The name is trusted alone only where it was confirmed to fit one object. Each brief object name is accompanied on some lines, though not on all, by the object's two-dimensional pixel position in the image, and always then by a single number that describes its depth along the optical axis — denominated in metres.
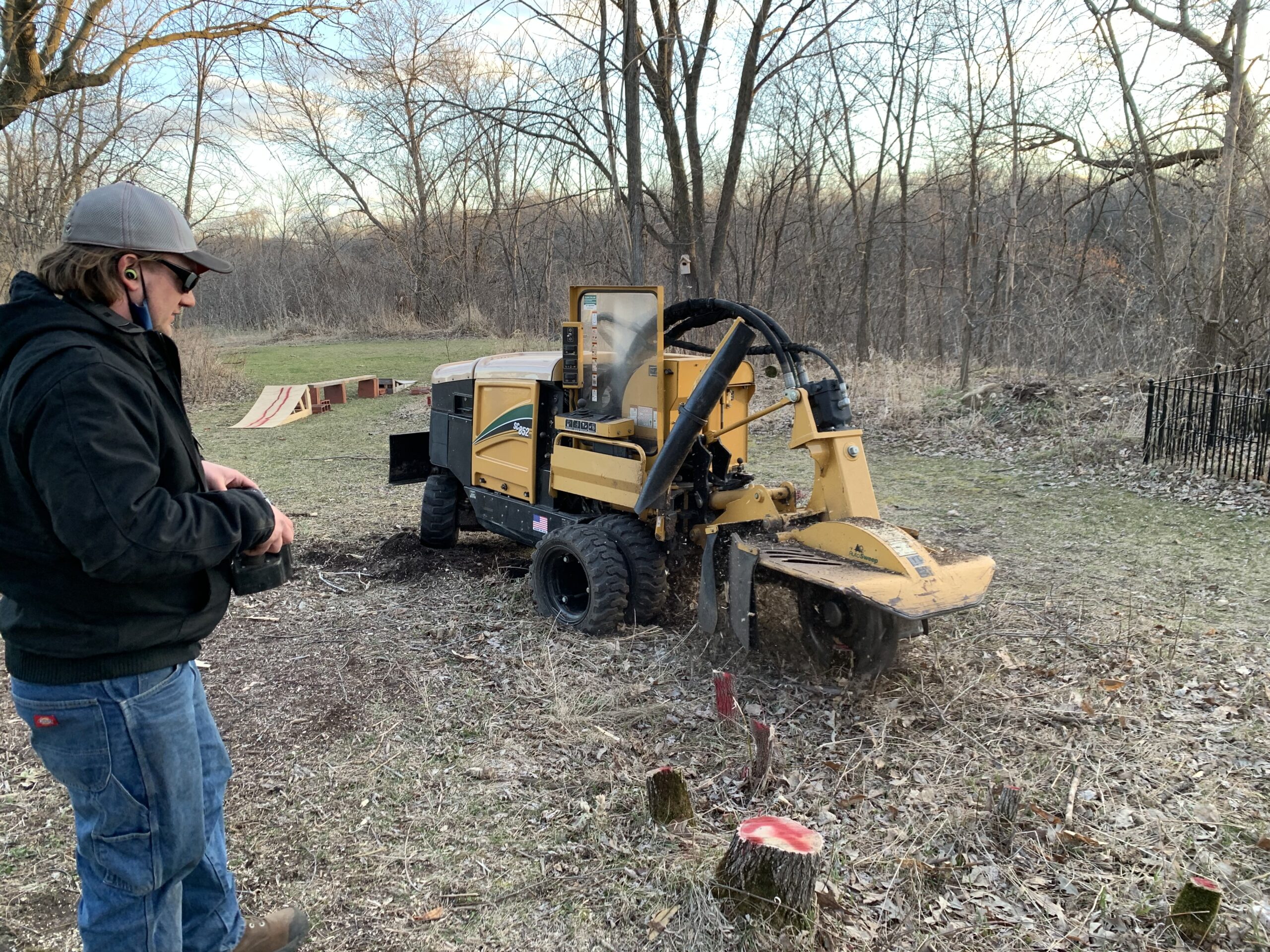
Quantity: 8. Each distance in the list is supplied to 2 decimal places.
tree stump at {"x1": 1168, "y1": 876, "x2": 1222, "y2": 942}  2.53
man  1.75
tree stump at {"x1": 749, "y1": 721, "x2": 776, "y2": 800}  3.41
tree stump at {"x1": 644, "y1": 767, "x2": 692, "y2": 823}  3.13
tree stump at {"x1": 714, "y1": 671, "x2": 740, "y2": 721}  3.90
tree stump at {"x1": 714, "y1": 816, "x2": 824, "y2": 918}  2.56
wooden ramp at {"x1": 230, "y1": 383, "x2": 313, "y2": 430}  13.66
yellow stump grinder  4.08
